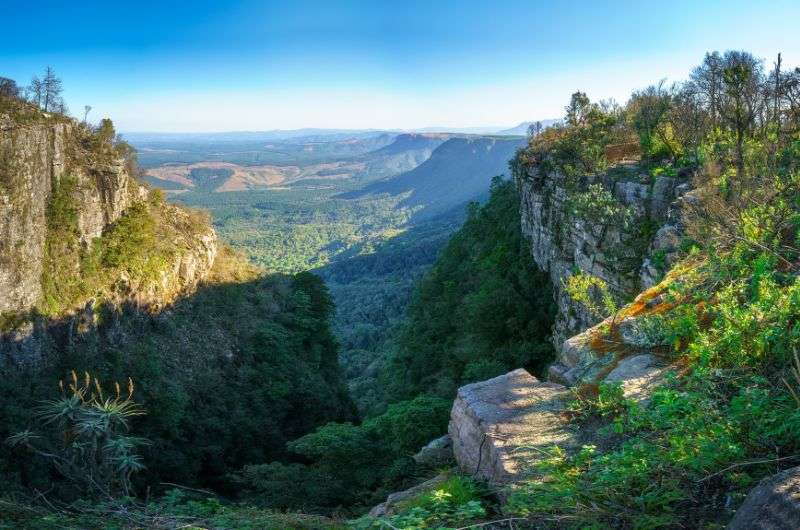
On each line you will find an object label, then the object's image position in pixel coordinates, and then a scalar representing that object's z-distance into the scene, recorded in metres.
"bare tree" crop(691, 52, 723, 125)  19.14
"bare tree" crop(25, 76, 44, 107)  29.06
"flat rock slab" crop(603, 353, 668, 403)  6.21
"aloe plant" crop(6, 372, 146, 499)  7.40
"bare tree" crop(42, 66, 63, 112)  29.94
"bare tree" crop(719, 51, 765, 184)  14.56
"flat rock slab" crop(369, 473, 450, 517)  7.13
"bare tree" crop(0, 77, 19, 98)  26.79
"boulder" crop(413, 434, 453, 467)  8.52
